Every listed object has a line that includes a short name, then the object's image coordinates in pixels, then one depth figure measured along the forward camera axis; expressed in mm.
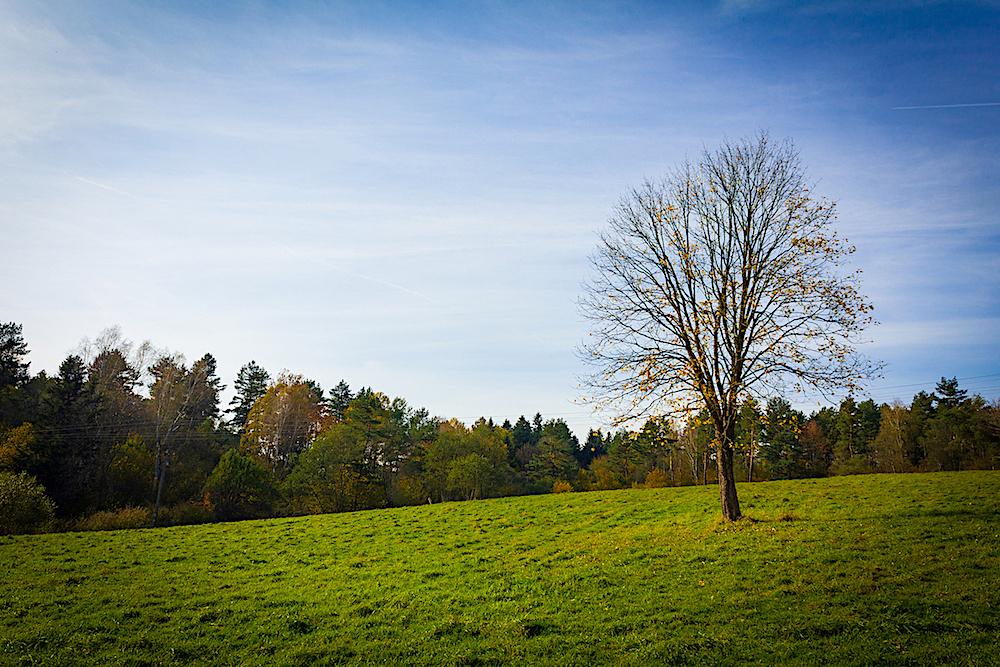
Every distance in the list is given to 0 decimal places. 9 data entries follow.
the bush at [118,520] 36875
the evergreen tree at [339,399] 84000
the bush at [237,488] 48031
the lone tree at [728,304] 21375
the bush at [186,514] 45781
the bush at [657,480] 60344
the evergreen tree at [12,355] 54694
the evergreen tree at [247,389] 77188
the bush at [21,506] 31359
